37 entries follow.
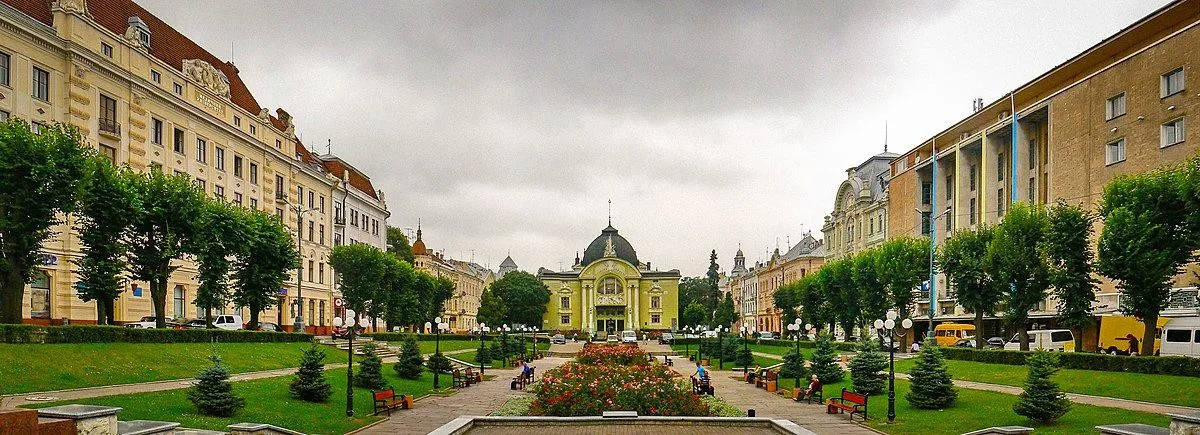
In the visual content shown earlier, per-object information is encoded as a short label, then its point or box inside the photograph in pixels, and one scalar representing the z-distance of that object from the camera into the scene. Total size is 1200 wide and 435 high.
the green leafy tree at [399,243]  98.69
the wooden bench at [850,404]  24.53
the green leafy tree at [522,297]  115.44
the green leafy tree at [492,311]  102.12
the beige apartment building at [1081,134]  38.88
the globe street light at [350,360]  23.39
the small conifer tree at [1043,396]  19.64
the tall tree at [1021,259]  36.91
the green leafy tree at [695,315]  118.38
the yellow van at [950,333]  56.03
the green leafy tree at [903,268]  50.03
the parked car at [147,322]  37.16
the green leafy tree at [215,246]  35.72
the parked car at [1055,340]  44.38
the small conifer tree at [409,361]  34.62
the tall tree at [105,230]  30.27
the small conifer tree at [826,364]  34.91
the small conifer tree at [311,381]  24.53
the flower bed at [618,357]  36.00
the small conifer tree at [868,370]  29.44
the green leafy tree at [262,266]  41.38
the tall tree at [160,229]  33.09
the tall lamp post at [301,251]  52.44
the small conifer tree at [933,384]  24.70
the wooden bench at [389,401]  24.84
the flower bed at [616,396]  22.66
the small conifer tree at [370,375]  29.45
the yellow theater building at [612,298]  121.06
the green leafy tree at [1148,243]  29.28
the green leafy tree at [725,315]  117.06
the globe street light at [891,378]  23.05
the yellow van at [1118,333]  40.16
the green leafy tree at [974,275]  41.38
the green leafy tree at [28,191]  26.39
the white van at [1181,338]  34.44
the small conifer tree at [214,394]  19.66
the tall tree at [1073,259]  33.66
